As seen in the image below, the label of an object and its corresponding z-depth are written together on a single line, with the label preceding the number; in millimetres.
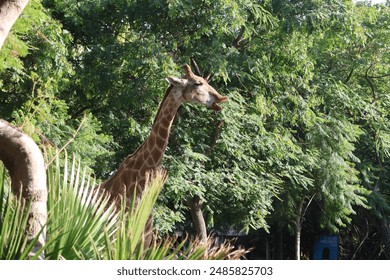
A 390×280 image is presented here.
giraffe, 14793
